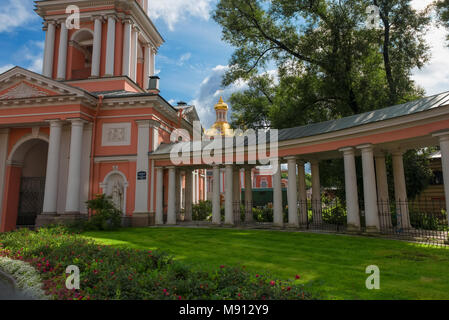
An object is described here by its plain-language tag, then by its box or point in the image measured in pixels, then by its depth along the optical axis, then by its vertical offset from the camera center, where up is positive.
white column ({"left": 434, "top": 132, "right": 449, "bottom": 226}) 10.34 +1.66
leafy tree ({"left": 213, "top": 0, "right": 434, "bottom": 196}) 18.30 +9.65
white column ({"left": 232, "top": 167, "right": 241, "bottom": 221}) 19.31 +0.94
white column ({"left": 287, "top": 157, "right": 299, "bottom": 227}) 15.01 +0.32
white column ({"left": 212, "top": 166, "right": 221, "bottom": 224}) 17.05 +0.25
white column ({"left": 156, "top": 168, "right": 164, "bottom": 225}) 18.39 +0.49
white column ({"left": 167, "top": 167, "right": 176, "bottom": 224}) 18.27 +0.54
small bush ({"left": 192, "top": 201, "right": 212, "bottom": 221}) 23.59 -0.59
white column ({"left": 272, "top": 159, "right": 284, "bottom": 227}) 15.37 +0.44
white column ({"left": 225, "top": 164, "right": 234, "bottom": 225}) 16.62 +0.45
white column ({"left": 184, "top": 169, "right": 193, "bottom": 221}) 21.41 +0.40
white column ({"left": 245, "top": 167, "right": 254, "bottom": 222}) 19.31 +0.46
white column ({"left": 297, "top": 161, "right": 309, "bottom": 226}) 16.44 +0.44
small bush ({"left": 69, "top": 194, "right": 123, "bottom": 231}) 15.78 -0.67
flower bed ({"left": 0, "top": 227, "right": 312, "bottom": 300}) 4.97 -1.38
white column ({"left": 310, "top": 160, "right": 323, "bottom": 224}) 16.34 +0.46
